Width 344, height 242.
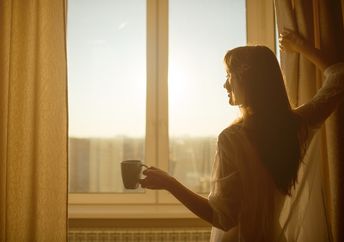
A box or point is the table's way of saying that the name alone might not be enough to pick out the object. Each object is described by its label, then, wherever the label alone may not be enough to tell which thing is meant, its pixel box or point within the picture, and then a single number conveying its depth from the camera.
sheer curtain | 1.69
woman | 1.01
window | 2.24
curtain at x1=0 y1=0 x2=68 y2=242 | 1.77
